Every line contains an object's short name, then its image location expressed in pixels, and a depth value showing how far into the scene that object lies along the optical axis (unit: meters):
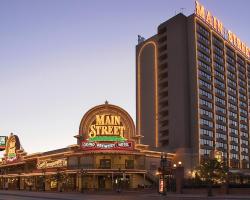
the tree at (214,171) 44.18
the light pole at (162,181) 35.89
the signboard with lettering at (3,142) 93.89
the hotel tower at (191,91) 78.59
